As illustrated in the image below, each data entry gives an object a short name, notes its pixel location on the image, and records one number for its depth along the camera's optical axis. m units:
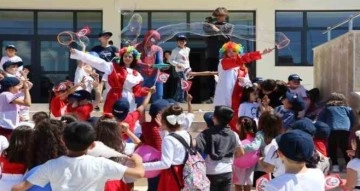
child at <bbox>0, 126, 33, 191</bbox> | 7.06
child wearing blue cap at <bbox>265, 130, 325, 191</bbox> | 5.65
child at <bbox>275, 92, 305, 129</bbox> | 12.65
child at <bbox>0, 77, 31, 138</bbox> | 12.27
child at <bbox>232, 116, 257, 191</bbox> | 10.82
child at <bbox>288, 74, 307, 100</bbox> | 16.19
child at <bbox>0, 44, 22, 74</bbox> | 20.27
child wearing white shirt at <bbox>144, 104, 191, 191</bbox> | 8.15
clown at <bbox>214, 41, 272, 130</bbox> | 13.47
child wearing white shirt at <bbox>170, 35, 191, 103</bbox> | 18.32
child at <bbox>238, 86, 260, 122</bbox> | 13.34
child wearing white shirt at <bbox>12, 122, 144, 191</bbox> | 6.12
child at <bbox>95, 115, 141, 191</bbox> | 7.66
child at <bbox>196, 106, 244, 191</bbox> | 8.97
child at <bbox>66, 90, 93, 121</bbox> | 11.22
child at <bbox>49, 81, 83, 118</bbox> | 12.74
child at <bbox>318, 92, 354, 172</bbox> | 13.04
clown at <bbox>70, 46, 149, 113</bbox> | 12.16
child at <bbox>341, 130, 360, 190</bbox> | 7.55
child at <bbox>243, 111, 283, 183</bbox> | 9.77
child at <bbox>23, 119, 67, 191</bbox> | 6.80
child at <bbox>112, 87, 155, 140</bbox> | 9.63
